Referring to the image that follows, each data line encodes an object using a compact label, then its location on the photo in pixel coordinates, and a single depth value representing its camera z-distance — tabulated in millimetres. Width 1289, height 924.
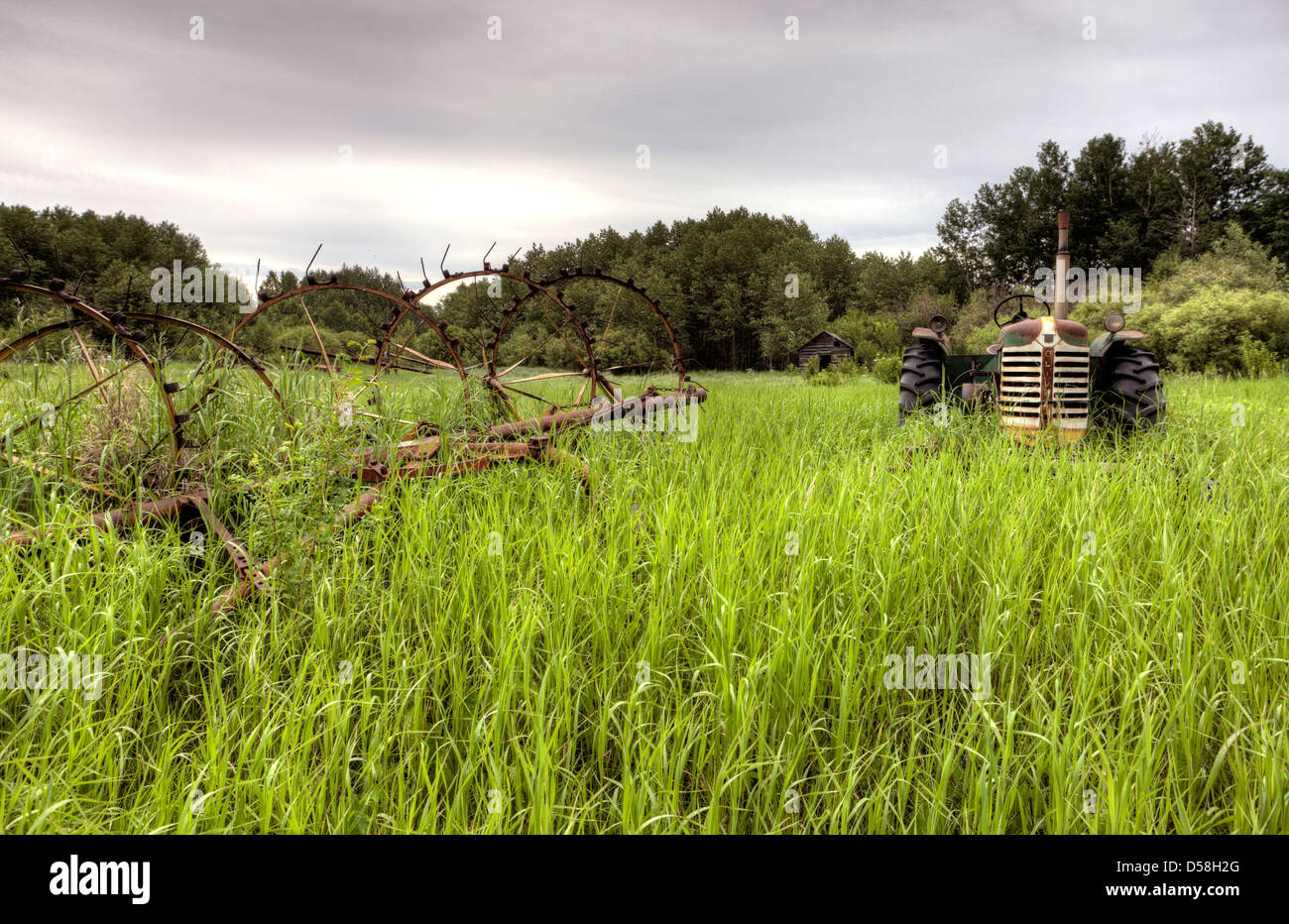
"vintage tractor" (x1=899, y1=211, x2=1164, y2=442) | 4730
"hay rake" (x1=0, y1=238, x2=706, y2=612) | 2590
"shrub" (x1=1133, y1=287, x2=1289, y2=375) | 16641
